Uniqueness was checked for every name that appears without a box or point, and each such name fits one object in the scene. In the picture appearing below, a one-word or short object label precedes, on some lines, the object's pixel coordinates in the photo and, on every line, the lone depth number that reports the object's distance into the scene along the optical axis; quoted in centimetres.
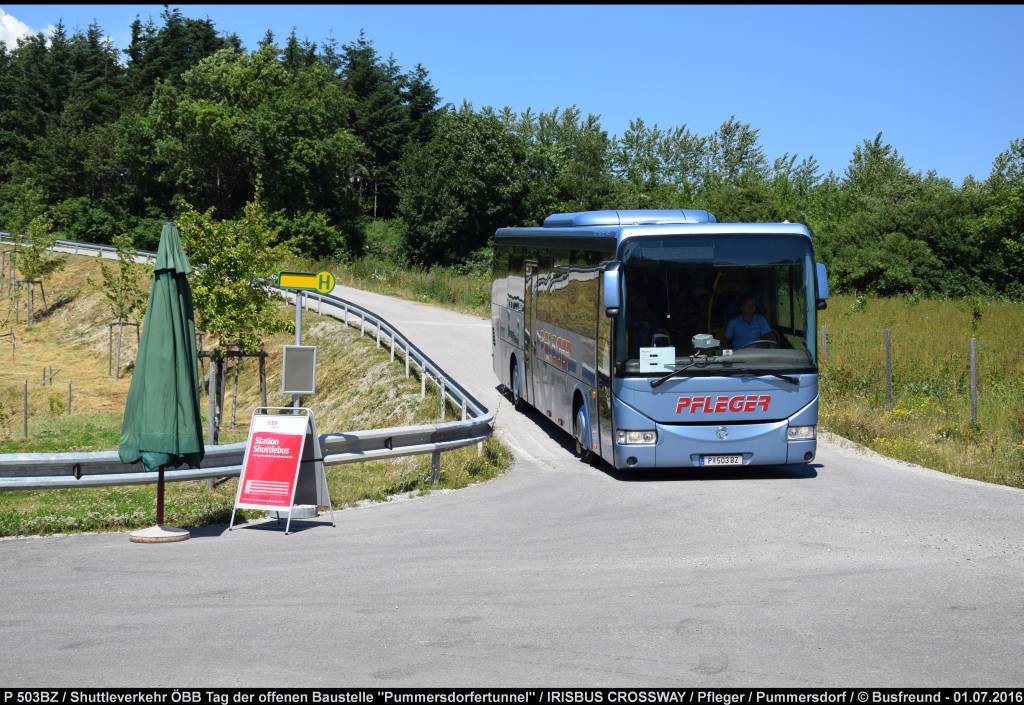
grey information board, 1152
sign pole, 1187
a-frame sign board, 1079
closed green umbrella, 977
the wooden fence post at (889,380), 1962
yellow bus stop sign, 1206
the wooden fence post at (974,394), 1770
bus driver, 1366
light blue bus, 1360
